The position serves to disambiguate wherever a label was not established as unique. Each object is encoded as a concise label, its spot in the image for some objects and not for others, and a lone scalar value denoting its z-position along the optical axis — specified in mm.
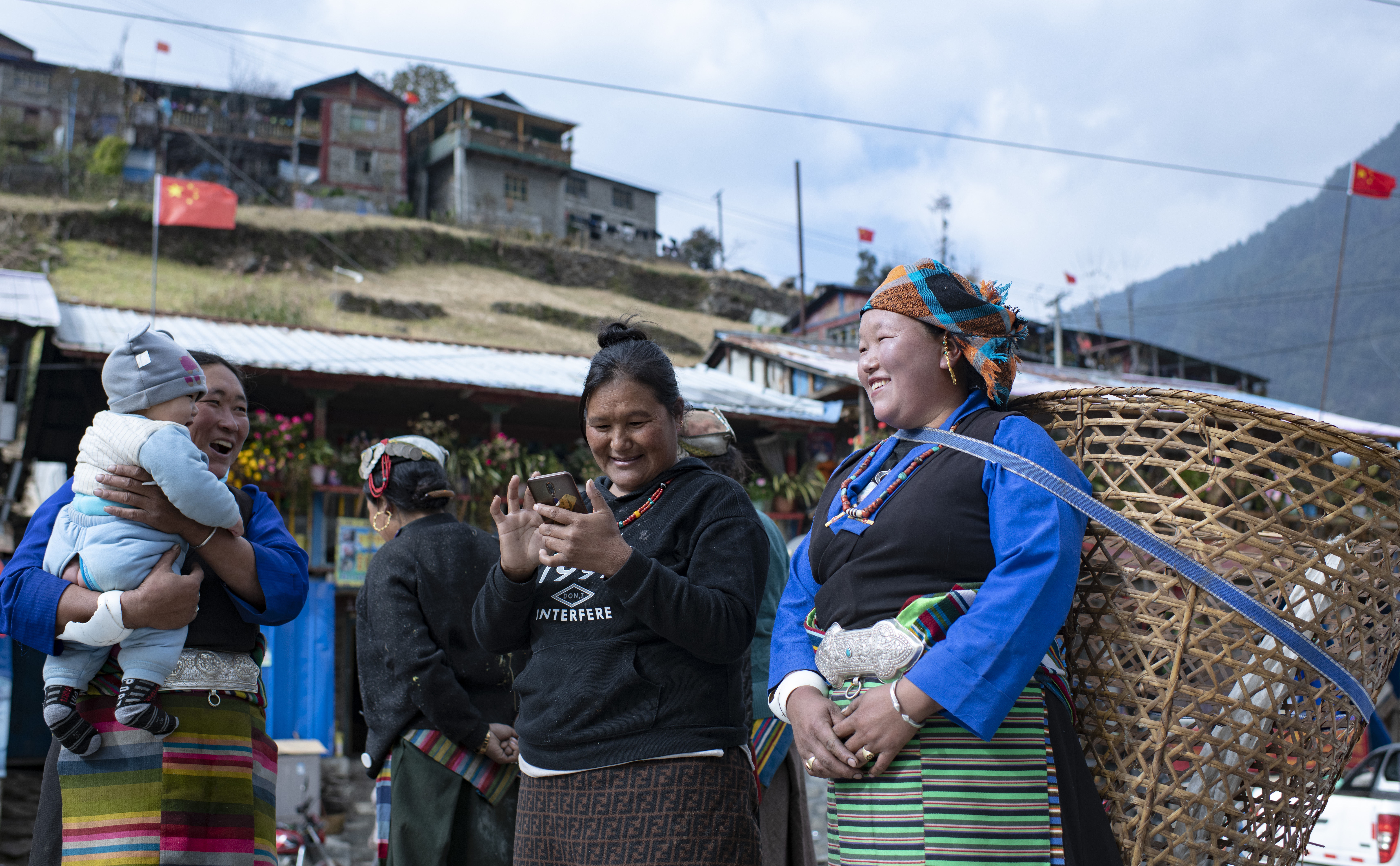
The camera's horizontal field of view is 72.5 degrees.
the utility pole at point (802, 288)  23953
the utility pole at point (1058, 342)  20406
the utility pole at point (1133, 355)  27047
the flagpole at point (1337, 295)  11547
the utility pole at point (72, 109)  37281
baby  2254
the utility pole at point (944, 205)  38906
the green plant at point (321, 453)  8398
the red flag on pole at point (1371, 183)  14195
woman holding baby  2270
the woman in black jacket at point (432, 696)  2975
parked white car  6859
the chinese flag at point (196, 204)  14828
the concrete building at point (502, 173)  40344
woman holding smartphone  1883
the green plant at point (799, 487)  10422
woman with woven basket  1639
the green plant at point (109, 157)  34656
